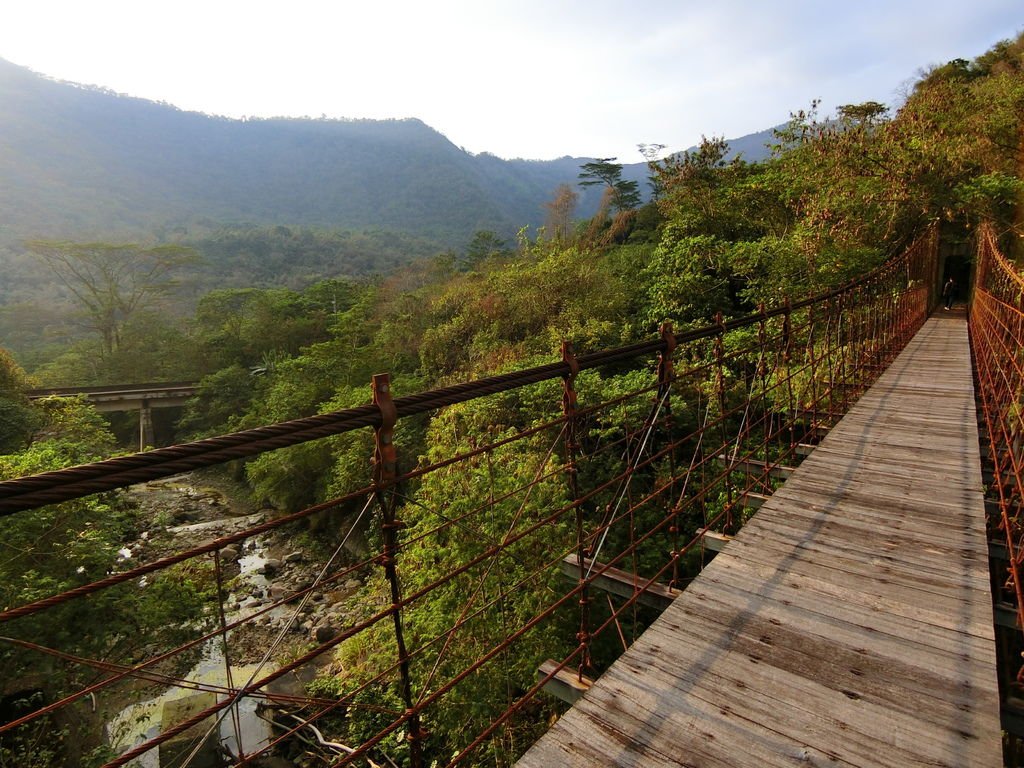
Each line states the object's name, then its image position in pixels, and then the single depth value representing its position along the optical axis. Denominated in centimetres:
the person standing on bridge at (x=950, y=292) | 1419
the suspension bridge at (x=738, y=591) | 137
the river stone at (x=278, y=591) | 1159
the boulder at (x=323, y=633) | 977
